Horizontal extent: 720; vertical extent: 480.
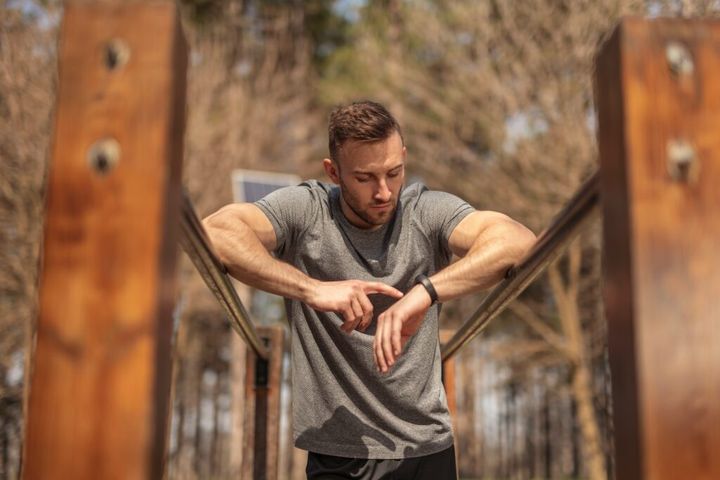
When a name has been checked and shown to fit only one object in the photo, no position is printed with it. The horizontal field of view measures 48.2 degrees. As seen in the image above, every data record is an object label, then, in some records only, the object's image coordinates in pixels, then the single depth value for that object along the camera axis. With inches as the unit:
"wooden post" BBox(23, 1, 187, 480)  37.5
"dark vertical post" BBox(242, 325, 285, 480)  116.2
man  90.4
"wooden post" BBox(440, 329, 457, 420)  121.7
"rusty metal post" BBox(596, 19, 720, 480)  37.8
